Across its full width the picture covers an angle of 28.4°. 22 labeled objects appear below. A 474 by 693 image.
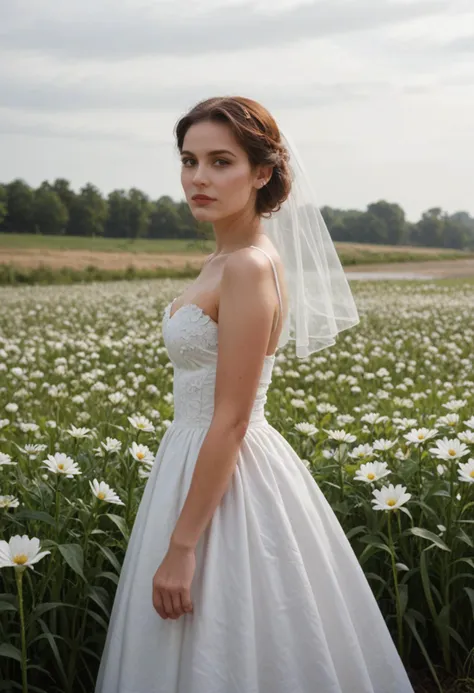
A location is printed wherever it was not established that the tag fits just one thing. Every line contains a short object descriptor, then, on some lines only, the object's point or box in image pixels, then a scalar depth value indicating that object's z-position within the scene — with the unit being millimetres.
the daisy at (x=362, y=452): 3959
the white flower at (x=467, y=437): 3912
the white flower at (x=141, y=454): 3594
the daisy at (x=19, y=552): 2629
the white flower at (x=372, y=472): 3543
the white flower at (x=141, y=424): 3998
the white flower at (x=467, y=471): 3513
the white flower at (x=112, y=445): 3807
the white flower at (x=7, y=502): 3498
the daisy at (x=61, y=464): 3432
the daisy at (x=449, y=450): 3616
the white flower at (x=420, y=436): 3795
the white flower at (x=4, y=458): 3611
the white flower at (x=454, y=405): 4617
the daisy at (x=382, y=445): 3949
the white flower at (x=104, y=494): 3340
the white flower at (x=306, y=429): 4421
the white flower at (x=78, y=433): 3975
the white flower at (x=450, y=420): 4328
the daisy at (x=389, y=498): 3179
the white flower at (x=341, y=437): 4004
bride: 2438
